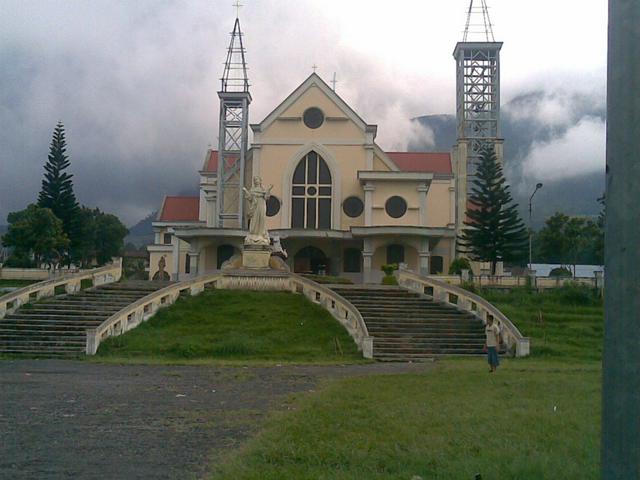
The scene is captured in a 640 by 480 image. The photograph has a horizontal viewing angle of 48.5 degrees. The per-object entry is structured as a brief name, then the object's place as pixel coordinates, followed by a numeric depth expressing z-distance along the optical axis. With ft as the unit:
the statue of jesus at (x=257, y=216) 88.84
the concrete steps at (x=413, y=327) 61.41
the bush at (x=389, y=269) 100.68
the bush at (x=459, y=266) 111.65
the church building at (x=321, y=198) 119.55
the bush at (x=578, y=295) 83.66
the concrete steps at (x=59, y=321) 59.77
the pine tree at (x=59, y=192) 147.43
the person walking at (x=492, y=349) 46.65
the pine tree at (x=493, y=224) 118.52
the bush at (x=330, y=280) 93.59
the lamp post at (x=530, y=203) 110.63
